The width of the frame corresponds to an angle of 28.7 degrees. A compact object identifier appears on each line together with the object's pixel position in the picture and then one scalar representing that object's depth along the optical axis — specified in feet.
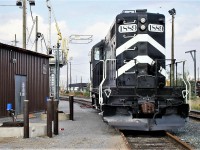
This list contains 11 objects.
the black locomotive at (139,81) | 37.76
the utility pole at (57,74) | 79.27
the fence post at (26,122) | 35.70
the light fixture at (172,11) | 123.95
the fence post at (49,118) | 36.78
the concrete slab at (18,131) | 36.47
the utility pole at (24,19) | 87.78
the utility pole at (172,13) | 119.74
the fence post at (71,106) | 56.34
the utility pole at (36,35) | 130.02
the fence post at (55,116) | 38.83
